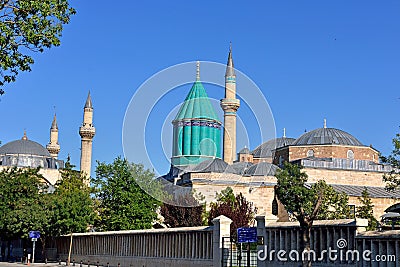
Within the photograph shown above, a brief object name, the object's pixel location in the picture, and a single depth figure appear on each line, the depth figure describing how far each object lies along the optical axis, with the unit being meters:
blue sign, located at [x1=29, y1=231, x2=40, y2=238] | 33.47
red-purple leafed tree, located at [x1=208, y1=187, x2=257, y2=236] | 35.50
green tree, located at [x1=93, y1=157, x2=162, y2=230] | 39.25
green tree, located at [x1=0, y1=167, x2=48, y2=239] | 37.06
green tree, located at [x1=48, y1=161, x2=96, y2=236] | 36.16
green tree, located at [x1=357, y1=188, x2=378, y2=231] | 40.62
